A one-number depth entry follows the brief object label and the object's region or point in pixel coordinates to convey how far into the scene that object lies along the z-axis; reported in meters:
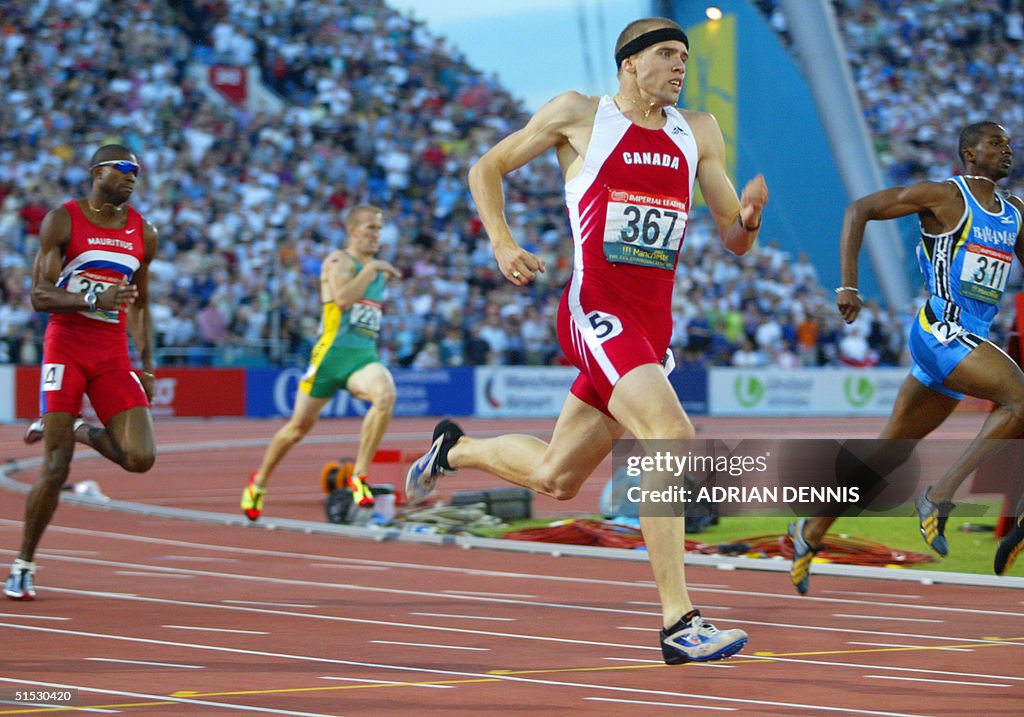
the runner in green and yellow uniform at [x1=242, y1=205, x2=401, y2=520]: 12.59
